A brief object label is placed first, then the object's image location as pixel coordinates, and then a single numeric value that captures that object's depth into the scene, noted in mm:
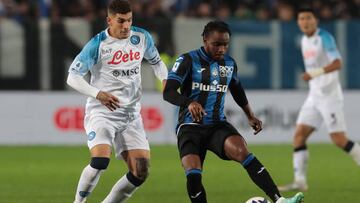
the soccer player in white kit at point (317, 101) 25359
